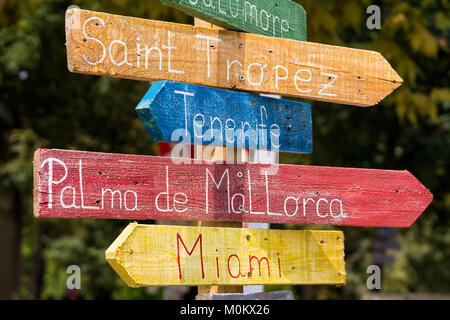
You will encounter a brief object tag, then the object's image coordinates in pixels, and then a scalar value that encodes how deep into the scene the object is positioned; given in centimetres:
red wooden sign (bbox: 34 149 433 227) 269
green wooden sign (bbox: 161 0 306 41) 299
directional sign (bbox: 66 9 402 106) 279
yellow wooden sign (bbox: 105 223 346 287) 279
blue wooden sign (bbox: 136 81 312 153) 289
